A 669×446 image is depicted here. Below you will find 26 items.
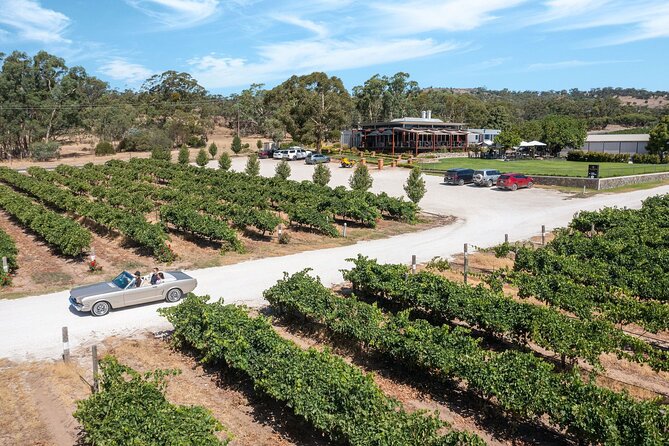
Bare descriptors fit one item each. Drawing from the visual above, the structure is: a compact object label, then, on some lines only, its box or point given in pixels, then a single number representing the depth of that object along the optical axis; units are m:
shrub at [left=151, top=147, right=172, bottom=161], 58.77
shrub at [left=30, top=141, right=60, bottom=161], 70.00
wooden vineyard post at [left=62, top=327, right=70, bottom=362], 13.12
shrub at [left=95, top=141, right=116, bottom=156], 74.69
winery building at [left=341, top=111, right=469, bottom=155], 76.19
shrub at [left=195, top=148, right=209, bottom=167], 57.59
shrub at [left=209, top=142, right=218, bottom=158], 70.62
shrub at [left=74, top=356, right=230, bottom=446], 8.21
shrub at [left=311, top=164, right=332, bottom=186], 39.66
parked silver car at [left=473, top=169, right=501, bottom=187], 45.59
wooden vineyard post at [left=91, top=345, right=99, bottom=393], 11.55
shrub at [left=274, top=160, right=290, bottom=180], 44.11
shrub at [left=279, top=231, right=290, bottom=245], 25.92
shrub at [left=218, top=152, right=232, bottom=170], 53.66
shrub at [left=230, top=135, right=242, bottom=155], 77.24
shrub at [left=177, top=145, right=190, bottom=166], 55.71
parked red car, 43.66
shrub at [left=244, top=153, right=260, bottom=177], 45.77
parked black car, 46.84
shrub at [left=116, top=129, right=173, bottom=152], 77.50
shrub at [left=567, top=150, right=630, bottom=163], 69.19
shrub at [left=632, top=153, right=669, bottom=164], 66.50
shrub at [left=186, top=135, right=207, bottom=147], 86.75
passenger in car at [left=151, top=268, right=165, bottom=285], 17.42
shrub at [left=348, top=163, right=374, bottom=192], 36.78
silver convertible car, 16.34
